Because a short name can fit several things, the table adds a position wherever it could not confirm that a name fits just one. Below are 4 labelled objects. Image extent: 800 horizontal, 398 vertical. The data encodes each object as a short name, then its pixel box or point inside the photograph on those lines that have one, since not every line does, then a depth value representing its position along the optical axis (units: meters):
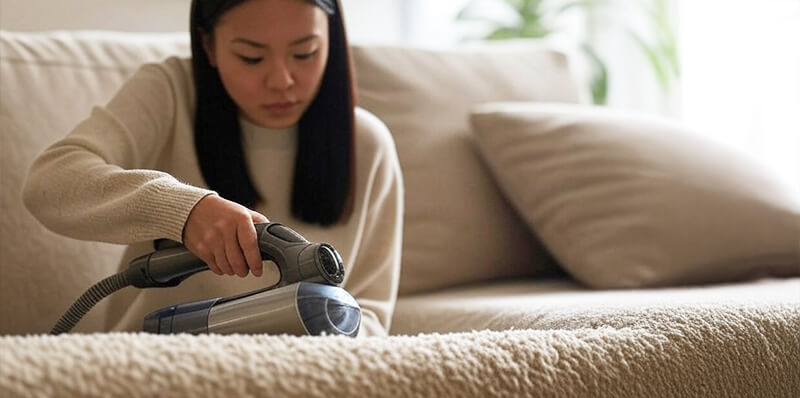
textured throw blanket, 0.63
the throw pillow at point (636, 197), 1.53
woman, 1.19
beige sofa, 0.94
